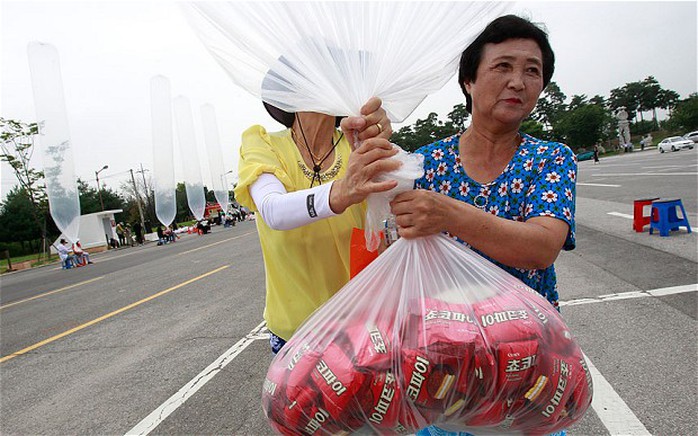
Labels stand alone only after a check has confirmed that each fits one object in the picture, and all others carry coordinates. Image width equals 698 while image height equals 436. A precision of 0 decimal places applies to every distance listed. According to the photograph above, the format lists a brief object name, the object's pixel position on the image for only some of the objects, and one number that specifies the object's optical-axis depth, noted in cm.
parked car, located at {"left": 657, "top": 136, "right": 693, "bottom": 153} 3133
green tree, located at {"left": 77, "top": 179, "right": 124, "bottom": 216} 4978
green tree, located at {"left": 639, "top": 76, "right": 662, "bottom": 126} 8000
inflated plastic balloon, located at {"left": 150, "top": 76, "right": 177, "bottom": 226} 2084
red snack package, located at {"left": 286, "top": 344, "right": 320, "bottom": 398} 99
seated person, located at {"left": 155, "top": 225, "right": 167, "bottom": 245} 2838
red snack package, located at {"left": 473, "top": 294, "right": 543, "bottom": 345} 98
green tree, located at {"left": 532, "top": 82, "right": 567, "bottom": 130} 8631
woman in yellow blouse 131
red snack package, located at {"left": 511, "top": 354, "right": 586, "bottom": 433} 100
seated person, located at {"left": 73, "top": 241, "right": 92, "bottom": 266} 1896
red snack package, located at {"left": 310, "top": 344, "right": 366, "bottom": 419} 95
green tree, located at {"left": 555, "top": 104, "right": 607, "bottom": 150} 6462
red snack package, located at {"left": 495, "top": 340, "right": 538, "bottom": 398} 97
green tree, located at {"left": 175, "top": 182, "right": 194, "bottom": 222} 6625
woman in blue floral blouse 109
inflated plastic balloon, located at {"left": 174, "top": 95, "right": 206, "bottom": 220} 2381
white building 3180
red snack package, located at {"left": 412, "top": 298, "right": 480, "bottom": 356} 96
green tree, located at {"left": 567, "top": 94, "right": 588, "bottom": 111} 8344
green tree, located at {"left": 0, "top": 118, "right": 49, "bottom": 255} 2645
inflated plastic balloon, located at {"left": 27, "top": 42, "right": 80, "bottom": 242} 1320
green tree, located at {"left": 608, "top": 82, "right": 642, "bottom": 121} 8162
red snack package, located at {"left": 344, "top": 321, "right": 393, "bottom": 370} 97
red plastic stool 707
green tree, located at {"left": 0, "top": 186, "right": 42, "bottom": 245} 4128
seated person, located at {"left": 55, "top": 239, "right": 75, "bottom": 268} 1883
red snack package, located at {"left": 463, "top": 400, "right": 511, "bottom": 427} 102
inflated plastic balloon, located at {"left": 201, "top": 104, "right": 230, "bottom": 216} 2709
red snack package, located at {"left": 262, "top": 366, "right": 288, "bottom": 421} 101
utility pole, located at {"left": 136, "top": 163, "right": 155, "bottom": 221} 5595
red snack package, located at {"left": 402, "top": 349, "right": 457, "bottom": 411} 96
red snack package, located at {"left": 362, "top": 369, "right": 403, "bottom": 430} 96
